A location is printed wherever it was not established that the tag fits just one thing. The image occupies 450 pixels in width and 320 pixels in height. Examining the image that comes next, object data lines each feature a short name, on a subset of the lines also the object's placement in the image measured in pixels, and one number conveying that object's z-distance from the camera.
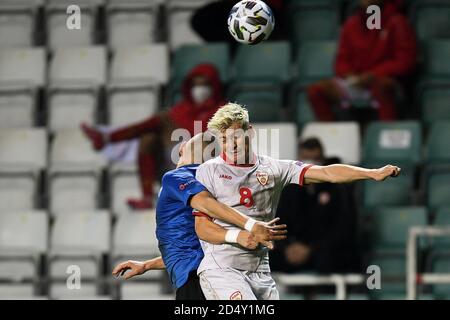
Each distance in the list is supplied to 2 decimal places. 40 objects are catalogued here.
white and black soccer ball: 12.71
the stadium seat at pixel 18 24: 20.84
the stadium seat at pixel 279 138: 16.55
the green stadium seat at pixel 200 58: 18.91
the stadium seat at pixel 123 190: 18.67
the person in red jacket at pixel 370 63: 17.78
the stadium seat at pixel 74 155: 19.08
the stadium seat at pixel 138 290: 17.25
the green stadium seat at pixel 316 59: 18.70
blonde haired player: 10.66
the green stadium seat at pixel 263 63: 18.86
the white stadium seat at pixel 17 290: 17.69
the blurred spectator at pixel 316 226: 16.28
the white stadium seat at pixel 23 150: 19.23
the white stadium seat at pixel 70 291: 17.33
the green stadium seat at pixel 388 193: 17.61
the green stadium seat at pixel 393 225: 16.97
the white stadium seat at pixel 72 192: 19.02
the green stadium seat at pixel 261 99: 18.42
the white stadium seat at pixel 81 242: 17.92
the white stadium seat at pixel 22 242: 18.14
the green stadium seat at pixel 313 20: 19.28
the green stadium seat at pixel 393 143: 17.62
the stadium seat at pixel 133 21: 20.34
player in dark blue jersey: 10.55
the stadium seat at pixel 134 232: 17.84
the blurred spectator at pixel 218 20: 18.80
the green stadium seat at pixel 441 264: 16.89
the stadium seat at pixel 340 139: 17.55
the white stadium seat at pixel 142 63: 19.45
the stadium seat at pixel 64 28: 20.47
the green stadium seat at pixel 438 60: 18.28
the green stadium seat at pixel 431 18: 18.84
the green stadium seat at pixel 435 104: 18.12
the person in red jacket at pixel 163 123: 17.95
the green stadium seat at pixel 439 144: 17.50
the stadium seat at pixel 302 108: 18.36
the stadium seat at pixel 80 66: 19.89
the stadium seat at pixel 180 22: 20.00
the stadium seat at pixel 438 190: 17.36
